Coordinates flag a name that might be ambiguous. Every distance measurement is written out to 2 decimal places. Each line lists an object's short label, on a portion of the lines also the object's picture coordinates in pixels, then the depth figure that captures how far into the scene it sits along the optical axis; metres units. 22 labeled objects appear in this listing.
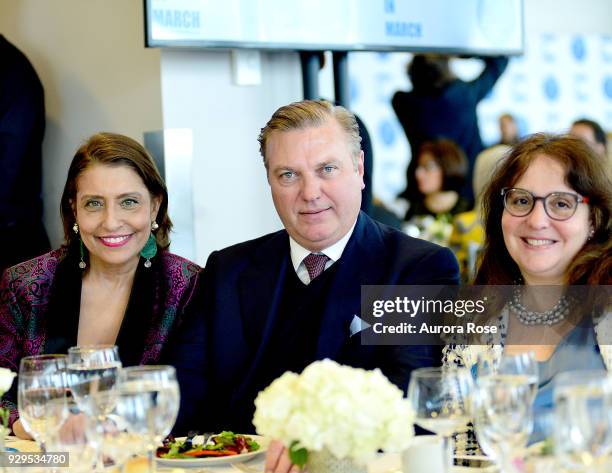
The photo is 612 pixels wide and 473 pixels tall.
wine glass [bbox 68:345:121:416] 1.70
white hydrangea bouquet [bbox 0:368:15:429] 1.89
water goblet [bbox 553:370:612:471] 1.38
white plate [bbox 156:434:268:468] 2.00
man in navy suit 2.58
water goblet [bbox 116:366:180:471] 1.61
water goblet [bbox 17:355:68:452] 1.76
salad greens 2.04
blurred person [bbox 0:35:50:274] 4.26
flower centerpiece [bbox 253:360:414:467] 1.55
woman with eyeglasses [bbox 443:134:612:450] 2.28
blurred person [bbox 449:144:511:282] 5.44
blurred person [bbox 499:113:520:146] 6.26
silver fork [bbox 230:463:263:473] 1.98
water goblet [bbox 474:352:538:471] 1.56
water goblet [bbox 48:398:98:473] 1.64
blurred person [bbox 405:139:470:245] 6.02
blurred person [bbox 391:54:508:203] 5.96
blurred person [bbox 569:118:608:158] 5.93
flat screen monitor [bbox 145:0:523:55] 3.86
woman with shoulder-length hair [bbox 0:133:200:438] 2.94
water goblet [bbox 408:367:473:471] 1.64
